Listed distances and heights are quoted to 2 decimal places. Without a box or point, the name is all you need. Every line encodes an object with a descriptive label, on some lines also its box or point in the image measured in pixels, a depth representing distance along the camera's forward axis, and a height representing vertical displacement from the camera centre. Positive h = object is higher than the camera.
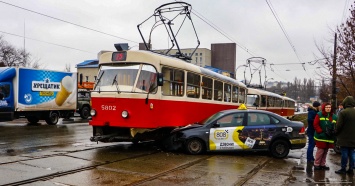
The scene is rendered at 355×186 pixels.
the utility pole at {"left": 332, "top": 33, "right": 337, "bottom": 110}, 17.98 +1.67
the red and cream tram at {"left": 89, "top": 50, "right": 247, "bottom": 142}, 10.06 +0.03
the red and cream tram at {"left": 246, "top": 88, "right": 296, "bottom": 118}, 26.36 -0.32
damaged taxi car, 10.30 -1.08
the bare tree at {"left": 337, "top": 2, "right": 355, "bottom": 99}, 17.14 +2.40
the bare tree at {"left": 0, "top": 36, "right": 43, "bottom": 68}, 57.46 +6.88
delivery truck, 18.11 +0.14
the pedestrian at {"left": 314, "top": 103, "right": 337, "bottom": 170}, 8.39 -0.78
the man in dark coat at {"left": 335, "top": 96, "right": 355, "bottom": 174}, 7.95 -0.73
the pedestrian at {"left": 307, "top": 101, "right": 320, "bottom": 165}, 9.70 -0.86
